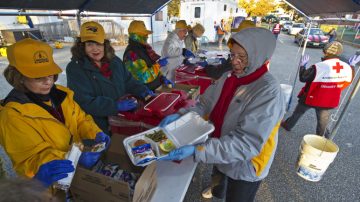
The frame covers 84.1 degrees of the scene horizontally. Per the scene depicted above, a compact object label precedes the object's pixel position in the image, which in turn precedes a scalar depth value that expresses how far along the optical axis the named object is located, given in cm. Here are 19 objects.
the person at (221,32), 1301
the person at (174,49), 439
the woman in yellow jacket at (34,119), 122
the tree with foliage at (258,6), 2791
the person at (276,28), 1491
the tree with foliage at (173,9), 2891
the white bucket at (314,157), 233
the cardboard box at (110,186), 114
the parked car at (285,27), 2585
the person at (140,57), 295
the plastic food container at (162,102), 204
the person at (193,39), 563
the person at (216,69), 366
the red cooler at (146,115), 195
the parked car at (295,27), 2023
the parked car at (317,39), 1319
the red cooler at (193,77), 352
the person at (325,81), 301
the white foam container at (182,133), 145
